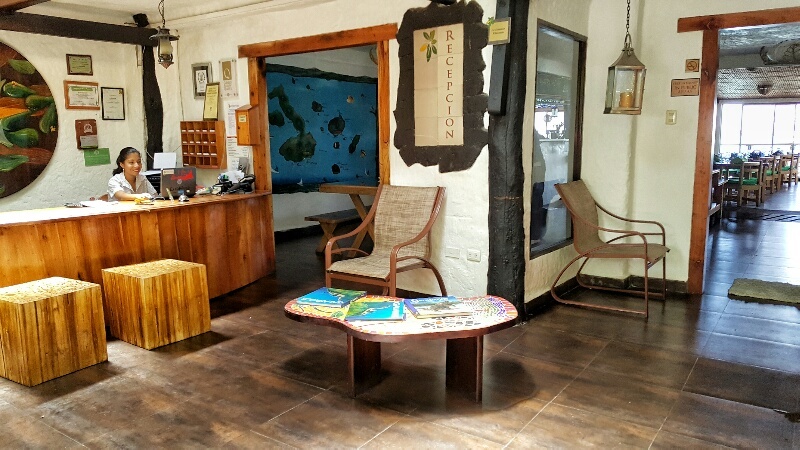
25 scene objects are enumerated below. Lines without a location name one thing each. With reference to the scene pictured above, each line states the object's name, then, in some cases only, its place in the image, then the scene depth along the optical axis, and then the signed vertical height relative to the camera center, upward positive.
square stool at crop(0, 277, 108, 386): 3.02 -0.99
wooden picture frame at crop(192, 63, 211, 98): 5.78 +0.73
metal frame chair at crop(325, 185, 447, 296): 3.89 -0.67
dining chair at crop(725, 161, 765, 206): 9.75 -0.60
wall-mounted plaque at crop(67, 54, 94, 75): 5.78 +0.87
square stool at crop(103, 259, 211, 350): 3.55 -0.98
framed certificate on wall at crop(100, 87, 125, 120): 6.08 +0.50
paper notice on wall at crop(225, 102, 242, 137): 5.62 +0.30
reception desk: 3.54 -0.64
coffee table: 2.64 -0.87
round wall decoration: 5.37 +0.27
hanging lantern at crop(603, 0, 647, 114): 4.29 +0.44
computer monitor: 4.54 -0.26
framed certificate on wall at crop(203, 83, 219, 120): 5.70 +0.46
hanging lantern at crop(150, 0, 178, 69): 4.68 +0.86
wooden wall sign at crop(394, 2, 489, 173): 4.00 +0.44
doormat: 4.59 -1.22
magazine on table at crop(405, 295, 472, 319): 2.85 -0.83
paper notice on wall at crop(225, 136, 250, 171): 5.65 -0.03
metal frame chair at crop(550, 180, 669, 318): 4.23 -0.77
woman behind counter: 4.62 -0.25
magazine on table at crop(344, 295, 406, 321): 2.81 -0.83
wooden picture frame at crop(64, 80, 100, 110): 5.79 +0.57
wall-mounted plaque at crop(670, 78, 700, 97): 4.52 +0.46
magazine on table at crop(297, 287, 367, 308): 3.09 -0.84
